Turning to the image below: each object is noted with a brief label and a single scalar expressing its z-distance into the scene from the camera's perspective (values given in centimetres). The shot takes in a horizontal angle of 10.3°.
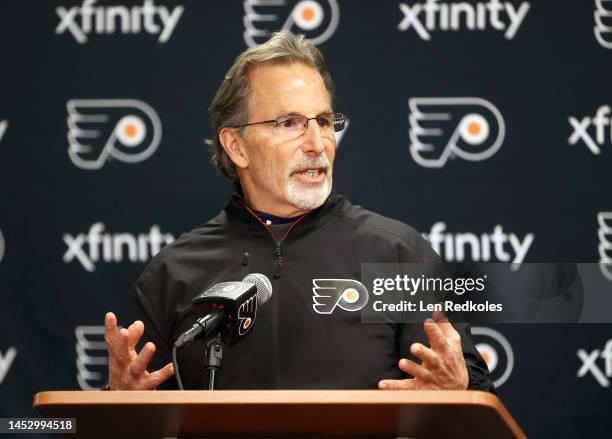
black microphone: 447
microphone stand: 447
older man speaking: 486
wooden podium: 431
